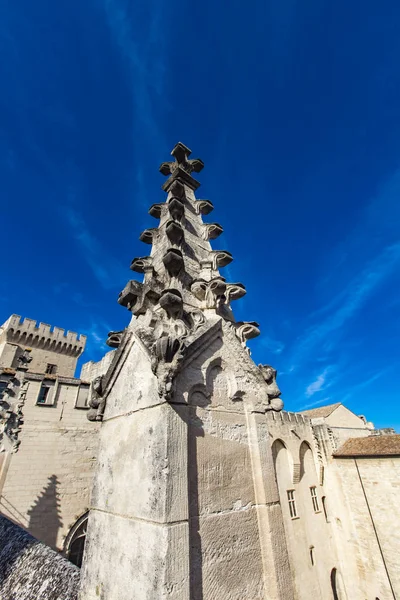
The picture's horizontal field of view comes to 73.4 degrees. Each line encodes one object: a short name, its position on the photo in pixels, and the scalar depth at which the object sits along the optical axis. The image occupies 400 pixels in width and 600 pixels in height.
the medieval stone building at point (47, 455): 9.51
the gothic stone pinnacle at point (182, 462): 1.77
